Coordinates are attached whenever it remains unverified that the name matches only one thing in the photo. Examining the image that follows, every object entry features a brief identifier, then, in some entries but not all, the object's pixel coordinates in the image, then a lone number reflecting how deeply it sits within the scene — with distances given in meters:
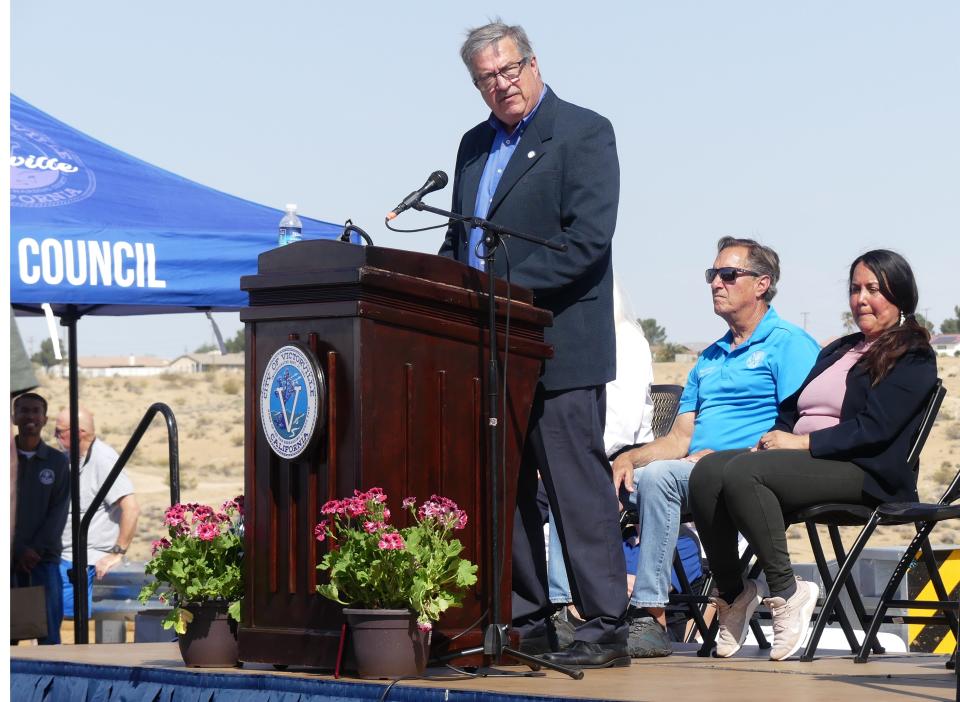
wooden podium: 7.88
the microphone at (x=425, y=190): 8.27
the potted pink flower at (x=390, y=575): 7.62
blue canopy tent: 13.12
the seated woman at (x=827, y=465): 10.12
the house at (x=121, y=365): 154.07
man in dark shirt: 16.65
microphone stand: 8.09
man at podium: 8.86
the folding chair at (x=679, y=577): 11.73
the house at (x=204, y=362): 137.80
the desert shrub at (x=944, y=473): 69.73
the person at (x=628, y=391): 13.45
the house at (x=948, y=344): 118.75
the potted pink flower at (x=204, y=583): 8.68
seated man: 11.43
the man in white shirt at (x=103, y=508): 20.21
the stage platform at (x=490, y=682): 7.45
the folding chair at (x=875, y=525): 9.72
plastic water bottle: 11.56
